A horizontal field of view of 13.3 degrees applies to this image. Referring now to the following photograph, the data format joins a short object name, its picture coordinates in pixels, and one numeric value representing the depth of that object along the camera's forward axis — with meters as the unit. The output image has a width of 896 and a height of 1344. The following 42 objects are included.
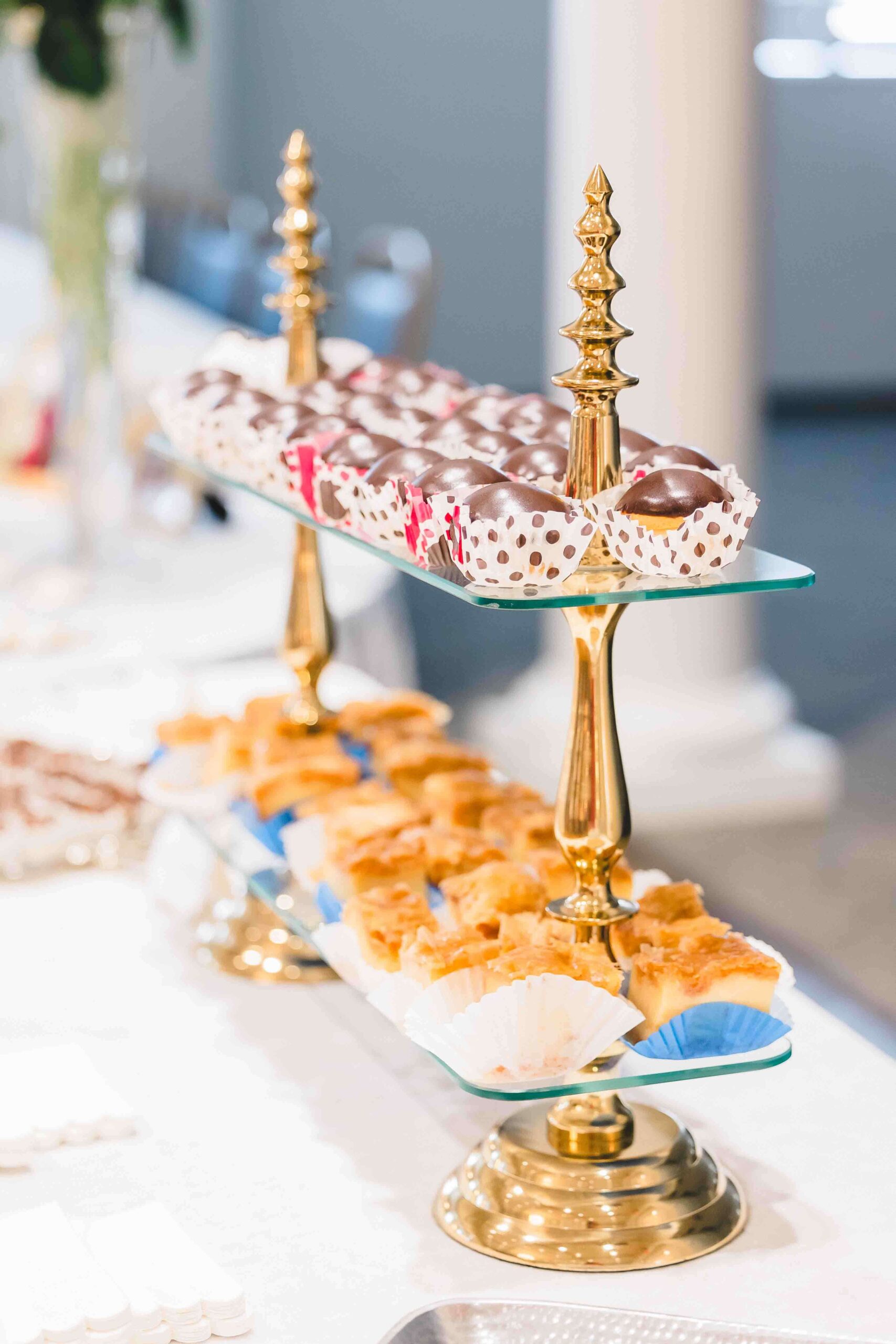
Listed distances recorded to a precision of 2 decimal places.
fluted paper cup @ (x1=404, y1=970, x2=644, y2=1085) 1.44
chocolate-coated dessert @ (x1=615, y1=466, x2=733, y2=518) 1.44
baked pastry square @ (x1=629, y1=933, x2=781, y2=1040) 1.46
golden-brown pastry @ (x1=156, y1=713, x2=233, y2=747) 1.89
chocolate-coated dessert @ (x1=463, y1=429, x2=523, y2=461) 1.60
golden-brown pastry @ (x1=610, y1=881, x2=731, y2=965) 1.51
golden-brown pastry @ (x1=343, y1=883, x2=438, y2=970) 1.53
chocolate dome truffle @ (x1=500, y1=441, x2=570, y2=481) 1.54
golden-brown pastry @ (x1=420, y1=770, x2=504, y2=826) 1.70
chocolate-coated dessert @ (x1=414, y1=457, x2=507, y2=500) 1.49
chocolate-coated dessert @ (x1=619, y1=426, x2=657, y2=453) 1.59
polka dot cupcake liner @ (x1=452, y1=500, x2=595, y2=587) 1.42
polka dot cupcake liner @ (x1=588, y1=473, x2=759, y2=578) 1.44
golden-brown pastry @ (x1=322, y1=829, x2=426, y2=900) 1.62
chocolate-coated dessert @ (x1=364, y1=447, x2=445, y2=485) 1.54
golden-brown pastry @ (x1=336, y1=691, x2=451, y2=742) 1.90
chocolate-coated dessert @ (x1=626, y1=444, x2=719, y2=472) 1.52
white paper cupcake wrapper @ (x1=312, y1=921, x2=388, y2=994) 1.54
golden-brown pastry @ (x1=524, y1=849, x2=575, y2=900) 1.60
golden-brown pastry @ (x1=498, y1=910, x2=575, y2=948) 1.52
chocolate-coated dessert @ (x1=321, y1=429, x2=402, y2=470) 1.60
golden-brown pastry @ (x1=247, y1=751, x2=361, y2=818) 1.76
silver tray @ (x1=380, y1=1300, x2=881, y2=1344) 1.45
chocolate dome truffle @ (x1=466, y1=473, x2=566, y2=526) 1.43
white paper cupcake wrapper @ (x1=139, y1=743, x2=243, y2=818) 1.82
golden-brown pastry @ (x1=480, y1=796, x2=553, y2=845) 1.67
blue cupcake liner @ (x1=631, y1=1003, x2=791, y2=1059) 1.46
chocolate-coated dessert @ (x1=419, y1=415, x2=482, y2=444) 1.63
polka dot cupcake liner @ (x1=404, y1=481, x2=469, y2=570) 1.47
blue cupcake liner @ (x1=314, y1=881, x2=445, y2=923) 1.61
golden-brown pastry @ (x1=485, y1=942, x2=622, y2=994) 1.46
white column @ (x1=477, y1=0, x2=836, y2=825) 4.31
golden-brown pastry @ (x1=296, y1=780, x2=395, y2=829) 1.73
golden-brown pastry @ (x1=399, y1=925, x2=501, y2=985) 1.48
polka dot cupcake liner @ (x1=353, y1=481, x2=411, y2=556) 1.53
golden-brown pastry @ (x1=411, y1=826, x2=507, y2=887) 1.63
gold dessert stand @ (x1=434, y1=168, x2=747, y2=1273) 1.49
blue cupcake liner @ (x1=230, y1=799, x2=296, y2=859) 1.75
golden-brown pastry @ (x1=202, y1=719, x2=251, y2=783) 1.84
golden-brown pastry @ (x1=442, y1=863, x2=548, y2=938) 1.55
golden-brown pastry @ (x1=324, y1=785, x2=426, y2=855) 1.67
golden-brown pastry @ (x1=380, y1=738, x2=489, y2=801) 1.78
